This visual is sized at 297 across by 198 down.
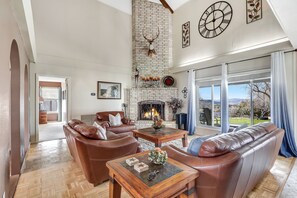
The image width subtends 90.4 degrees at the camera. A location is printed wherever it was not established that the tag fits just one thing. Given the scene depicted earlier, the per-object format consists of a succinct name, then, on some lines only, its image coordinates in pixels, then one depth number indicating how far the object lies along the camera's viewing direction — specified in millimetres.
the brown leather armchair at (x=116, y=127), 4488
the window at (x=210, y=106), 5223
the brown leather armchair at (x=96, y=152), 2096
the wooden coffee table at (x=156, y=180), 1184
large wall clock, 4764
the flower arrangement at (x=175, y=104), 6105
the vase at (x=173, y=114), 6202
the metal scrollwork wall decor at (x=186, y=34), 5977
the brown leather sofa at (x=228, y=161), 1354
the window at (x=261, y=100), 4043
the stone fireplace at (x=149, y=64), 6281
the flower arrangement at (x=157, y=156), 1560
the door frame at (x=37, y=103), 4562
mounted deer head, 6309
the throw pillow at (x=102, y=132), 2454
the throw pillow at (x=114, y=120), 4747
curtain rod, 3471
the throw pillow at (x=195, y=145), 1624
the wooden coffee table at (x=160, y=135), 3238
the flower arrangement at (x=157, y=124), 3867
